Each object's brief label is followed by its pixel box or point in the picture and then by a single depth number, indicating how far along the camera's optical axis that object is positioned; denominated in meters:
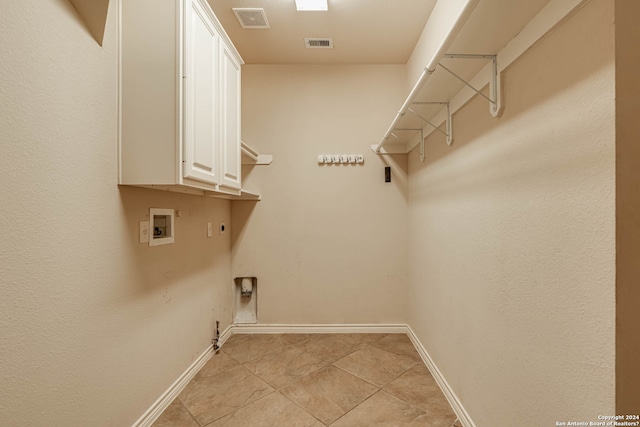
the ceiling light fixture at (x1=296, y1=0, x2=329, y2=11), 1.88
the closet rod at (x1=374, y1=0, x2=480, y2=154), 0.79
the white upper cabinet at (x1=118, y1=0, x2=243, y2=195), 1.26
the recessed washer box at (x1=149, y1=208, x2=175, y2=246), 1.53
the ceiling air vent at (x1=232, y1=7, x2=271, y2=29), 1.97
